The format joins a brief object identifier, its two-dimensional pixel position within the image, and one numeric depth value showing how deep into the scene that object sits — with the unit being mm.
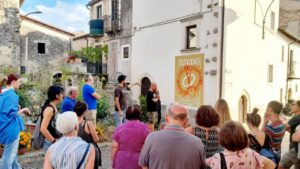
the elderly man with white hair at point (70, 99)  4821
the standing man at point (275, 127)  3711
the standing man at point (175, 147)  2566
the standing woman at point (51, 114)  3869
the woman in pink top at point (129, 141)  3395
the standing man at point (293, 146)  4137
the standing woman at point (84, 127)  3693
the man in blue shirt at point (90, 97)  6680
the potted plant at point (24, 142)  6291
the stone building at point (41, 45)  19625
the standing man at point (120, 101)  7516
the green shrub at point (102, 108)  9984
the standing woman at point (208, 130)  3092
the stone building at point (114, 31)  15873
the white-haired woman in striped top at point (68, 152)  2418
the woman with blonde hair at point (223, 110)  3668
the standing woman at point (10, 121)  4207
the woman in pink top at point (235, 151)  2383
